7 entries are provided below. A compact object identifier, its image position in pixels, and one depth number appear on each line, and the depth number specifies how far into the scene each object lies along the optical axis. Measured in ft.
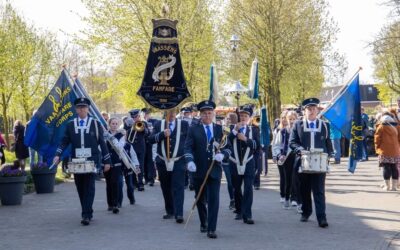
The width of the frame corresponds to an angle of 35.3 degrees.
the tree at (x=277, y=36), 113.70
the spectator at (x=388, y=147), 48.08
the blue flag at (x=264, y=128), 54.13
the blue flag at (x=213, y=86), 51.61
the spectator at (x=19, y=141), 67.26
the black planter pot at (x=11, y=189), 42.78
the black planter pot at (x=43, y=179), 49.65
